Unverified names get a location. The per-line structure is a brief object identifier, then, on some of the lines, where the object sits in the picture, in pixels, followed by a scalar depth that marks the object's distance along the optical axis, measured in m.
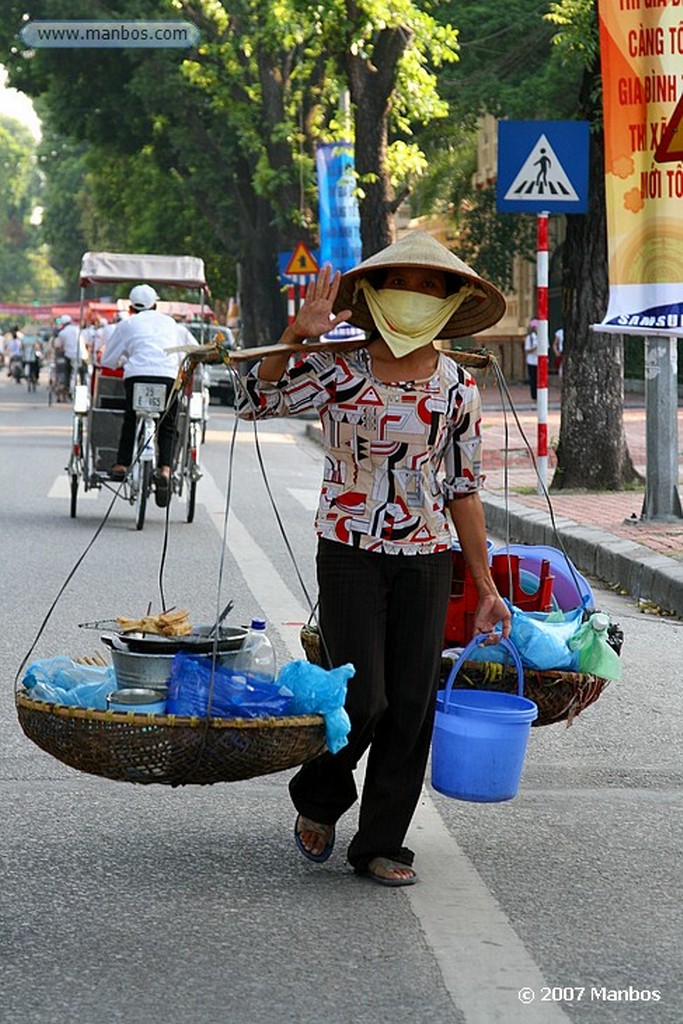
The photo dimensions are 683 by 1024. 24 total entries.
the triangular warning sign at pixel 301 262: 53.71
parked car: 68.59
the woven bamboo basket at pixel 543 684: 9.50
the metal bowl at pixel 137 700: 8.28
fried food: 8.93
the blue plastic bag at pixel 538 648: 9.53
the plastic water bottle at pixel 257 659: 8.81
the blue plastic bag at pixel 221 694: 8.21
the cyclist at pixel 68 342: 62.81
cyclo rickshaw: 23.75
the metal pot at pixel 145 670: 8.51
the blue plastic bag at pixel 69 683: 8.61
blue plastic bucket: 9.01
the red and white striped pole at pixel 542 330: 26.38
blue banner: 47.37
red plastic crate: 10.64
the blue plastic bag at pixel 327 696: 8.26
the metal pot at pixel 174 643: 8.68
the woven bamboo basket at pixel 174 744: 8.01
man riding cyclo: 23.89
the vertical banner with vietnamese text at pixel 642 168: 22.28
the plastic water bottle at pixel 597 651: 9.56
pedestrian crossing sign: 25.96
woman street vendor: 8.65
